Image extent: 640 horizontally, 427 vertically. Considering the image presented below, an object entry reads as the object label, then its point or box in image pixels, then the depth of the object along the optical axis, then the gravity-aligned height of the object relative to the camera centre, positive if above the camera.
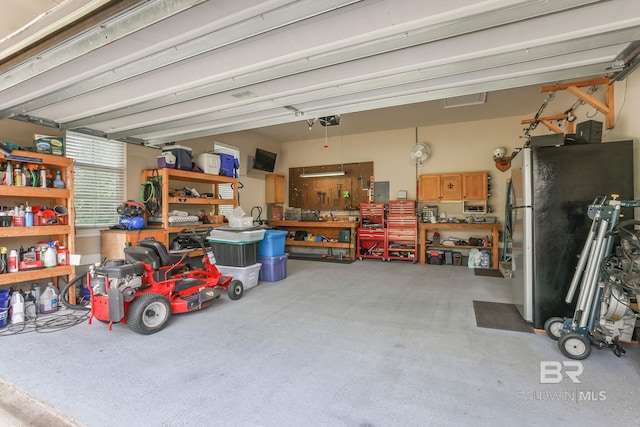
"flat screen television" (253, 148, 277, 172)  7.77 +1.39
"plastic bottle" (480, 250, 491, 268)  6.35 -1.11
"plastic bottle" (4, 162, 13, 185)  3.28 +0.43
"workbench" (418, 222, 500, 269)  6.31 -0.51
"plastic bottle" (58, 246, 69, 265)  3.63 -0.56
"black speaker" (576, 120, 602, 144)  2.85 +0.74
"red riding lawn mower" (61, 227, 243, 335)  2.82 -0.85
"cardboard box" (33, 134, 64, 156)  3.60 +0.86
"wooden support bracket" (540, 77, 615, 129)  3.02 +1.19
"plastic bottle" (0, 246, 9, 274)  3.19 -0.52
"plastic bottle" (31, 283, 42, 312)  3.47 -0.97
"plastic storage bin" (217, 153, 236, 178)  5.84 +0.95
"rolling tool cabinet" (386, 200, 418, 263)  7.01 -0.52
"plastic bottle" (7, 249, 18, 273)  3.28 -0.56
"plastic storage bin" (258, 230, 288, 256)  5.07 -0.58
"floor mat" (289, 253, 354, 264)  7.16 -1.25
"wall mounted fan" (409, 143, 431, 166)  7.21 +1.43
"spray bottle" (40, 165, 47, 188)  3.52 +0.43
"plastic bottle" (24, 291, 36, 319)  3.31 -1.09
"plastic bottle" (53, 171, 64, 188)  3.67 +0.38
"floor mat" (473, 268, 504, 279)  5.58 -1.27
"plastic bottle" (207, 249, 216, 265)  3.95 -0.62
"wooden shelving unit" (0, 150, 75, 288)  3.23 +0.12
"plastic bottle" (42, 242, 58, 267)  3.53 -0.55
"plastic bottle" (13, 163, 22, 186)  3.37 +0.41
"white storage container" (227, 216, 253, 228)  4.88 -0.19
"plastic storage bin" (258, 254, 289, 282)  5.04 -1.01
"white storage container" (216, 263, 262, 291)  4.43 -0.96
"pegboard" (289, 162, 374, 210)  8.02 +0.65
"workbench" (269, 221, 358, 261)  7.36 -0.55
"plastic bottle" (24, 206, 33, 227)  3.41 -0.05
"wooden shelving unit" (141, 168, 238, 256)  4.64 +0.42
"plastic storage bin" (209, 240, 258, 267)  4.49 -0.66
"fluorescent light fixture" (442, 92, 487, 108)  5.07 +1.96
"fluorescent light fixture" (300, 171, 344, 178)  7.86 +1.00
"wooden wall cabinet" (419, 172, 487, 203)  6.68 +0.53
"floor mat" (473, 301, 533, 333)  3.05 -1.24
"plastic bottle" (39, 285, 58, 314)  3.48 -1.06
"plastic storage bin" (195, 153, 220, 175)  5.45 +0.93
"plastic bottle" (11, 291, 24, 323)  3.18 -1.05
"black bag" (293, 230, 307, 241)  8.12 -0.71
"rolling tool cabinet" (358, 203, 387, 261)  7.26 -0.55
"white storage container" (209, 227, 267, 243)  4.44 -0.38
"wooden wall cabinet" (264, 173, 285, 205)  8.32 +0.62
